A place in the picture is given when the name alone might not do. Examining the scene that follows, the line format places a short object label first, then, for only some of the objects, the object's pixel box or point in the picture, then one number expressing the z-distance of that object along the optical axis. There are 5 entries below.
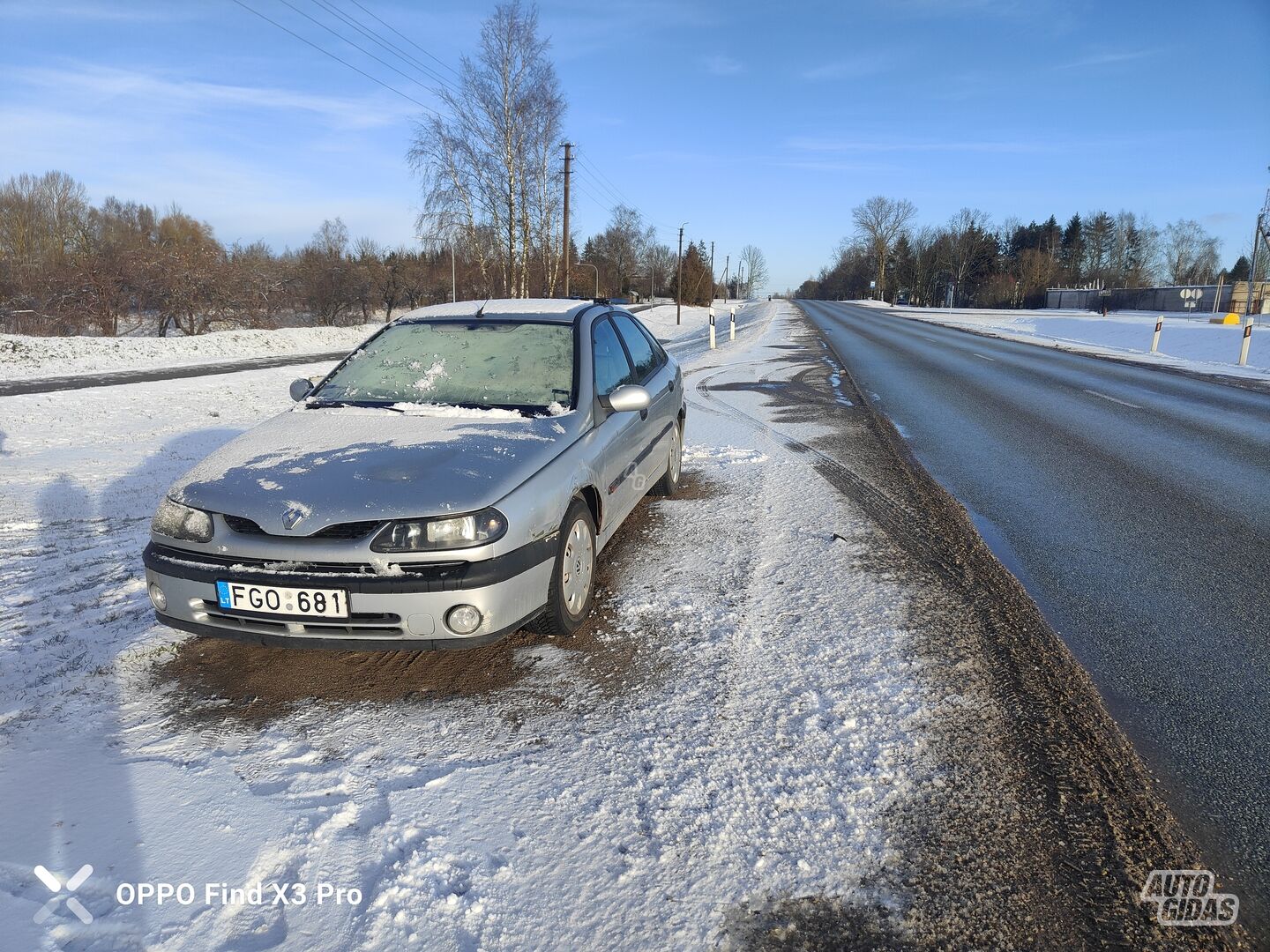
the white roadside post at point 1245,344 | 17.89
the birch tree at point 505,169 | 28.80
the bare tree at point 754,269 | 153.50
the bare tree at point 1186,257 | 88.81
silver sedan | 2.81
